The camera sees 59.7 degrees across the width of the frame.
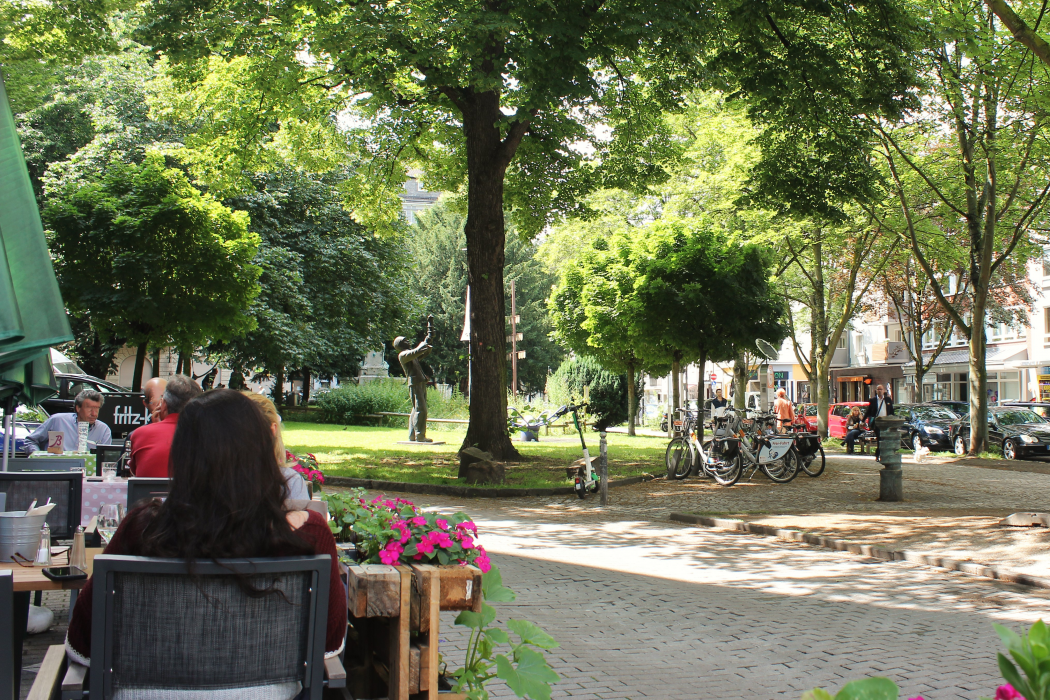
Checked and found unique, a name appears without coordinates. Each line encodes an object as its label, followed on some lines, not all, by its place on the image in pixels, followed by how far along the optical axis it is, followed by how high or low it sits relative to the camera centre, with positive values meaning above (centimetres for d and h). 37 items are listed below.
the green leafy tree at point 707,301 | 1848 +229
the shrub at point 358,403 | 3722 +25
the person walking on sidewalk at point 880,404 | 2558 +35
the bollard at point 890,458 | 1372 -64
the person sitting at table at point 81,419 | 1035 -22
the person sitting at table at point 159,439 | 572 -20
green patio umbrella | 361 +53
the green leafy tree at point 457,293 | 6125 +809
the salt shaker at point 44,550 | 399 -65
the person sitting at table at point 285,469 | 420 -28
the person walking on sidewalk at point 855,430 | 2766 -43
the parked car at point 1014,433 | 2570 -44
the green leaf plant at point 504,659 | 325 -92
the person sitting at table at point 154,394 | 841 +12
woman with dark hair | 256 -28
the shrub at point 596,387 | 4219 +120
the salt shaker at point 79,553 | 392 -64
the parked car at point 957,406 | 3164 +40
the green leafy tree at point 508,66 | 1297 +558
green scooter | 1449 -106
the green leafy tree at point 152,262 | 1848 +296
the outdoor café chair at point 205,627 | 246 -61
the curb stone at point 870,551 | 845 -143
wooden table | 363 -71
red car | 3388 -35
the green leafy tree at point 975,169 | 1830 +629
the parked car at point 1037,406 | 2848 +39
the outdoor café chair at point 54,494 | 479 -47
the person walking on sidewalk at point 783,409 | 2288 +15
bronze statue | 2423 +80
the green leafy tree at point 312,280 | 3425 +524
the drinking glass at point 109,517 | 466 -57
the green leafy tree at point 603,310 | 2117 +300
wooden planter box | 340 -75
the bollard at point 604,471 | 1342 -86
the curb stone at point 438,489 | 1460 -129
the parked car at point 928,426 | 2874 -30
